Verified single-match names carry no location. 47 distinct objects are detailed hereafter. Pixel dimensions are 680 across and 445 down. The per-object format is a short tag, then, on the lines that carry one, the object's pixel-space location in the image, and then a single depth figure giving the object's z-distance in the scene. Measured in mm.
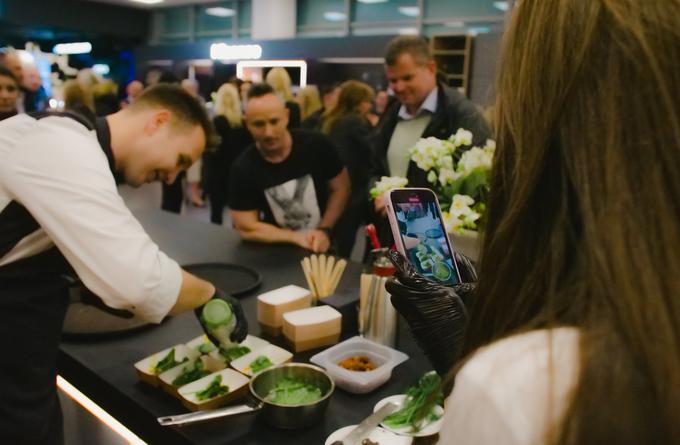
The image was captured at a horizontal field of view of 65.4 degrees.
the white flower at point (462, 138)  1569
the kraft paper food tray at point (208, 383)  1148
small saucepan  1094
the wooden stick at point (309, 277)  1729
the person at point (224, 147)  4691
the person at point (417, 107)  2850
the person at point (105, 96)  5651
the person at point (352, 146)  3723
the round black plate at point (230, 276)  1875
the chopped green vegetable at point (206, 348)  1355
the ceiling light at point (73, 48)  14234
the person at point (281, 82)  5082
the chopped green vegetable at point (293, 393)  1163
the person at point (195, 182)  6895
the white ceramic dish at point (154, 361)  1261
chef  1171
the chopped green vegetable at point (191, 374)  1229
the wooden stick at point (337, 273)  1744
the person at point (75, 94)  4629
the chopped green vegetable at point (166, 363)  1262
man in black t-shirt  2762
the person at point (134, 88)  7746
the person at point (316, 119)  4866
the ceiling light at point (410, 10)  8805
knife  1021
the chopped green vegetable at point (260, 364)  1285
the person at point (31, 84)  4684
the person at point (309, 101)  5480
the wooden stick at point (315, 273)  1728
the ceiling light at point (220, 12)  11578
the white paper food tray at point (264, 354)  1291
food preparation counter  1099
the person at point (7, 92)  3098
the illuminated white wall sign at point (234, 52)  10469
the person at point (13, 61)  4066
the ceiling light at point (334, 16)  9827
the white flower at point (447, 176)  1508
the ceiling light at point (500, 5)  7674
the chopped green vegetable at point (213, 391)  1171
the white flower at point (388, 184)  1528
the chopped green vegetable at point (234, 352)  1352
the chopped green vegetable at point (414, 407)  1087
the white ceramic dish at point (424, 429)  1057
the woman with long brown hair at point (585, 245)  452
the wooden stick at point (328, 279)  1734
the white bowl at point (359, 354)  1242
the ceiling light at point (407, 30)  8727
